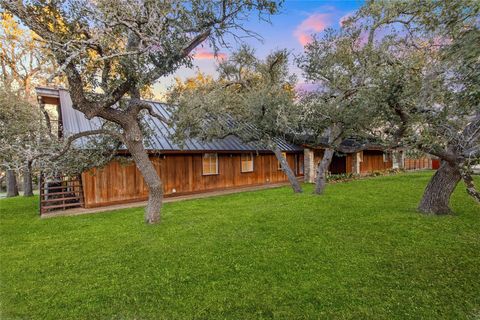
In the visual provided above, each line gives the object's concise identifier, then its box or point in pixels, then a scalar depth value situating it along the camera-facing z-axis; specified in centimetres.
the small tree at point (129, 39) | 527
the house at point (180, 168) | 1129
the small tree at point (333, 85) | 869
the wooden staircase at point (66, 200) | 1015
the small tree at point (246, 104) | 899
